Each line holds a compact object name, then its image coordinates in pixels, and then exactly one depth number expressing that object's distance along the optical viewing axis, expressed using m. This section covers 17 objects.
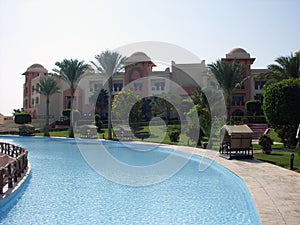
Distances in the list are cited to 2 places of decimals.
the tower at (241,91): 44.53
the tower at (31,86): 54.83
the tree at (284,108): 19.89
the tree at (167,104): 37.31
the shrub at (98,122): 39.08
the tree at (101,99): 47.44
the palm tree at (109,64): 30.50
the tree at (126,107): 32.50
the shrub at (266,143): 18.53
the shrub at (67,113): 45.19
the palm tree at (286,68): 29.11
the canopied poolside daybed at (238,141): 16.95
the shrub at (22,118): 43.59
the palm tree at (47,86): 38.88
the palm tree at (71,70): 33.22
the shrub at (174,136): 26.20
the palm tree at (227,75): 28.77
